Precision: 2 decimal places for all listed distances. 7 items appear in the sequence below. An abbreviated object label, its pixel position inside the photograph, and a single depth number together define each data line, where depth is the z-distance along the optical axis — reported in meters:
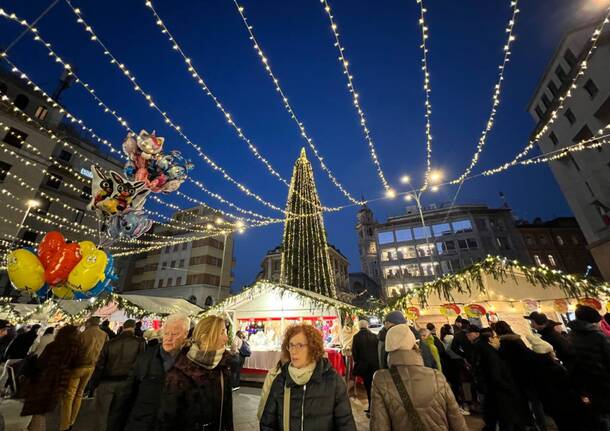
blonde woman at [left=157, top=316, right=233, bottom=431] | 2.19
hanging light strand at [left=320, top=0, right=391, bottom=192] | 4.75
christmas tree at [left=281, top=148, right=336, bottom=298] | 13.45
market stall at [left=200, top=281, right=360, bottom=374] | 9.55
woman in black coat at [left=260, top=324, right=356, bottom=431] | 2.03
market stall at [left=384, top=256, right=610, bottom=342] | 6.68
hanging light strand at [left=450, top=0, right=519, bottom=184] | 4.64
